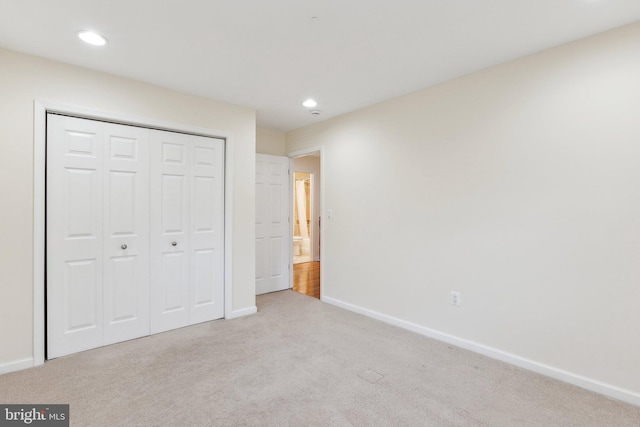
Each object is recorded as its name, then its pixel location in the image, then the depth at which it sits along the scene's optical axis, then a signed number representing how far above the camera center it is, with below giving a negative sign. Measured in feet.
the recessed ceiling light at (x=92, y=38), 7.18 +4.16
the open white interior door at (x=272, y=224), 15.28 -0.47
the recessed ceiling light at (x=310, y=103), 11.51 +4.18
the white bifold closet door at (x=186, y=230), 10.41 -0.53
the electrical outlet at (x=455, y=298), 9.59 -2.58
